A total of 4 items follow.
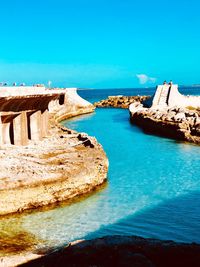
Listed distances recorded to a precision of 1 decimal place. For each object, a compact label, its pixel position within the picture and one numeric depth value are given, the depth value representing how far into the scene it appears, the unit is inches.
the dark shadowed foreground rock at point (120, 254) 311.1
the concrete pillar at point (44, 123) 1084.5
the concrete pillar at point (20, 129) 917.8
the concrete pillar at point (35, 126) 1014.4
